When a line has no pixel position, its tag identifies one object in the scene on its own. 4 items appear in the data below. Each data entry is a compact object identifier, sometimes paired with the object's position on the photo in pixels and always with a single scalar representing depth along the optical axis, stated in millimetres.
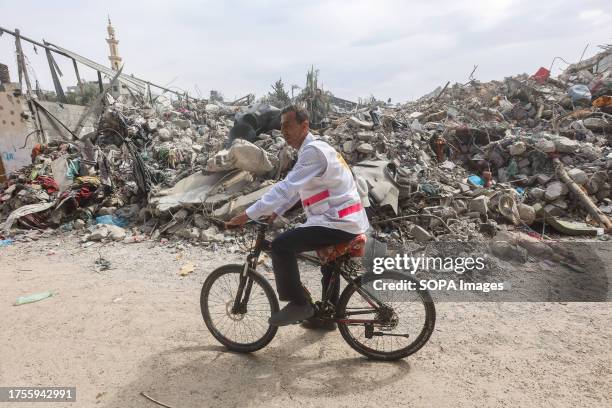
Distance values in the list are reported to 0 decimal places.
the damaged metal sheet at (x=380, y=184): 5516
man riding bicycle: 2428
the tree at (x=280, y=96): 13527
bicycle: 2678
